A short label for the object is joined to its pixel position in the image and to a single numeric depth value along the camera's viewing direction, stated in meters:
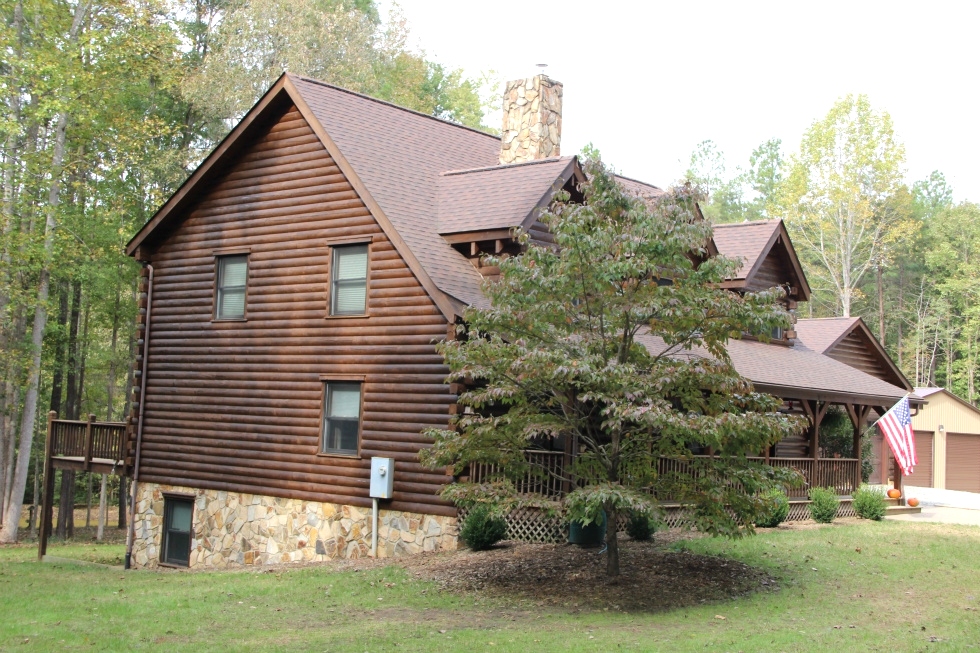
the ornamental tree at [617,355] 12.55
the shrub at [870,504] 21.66
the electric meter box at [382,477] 17.19
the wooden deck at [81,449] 22.02
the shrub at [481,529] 15.94
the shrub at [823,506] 20.61
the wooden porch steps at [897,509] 23.75
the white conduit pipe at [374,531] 17.22
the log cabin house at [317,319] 17.42
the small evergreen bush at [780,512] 18.80
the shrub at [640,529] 16.47
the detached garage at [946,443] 38.44
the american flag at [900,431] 22.75
